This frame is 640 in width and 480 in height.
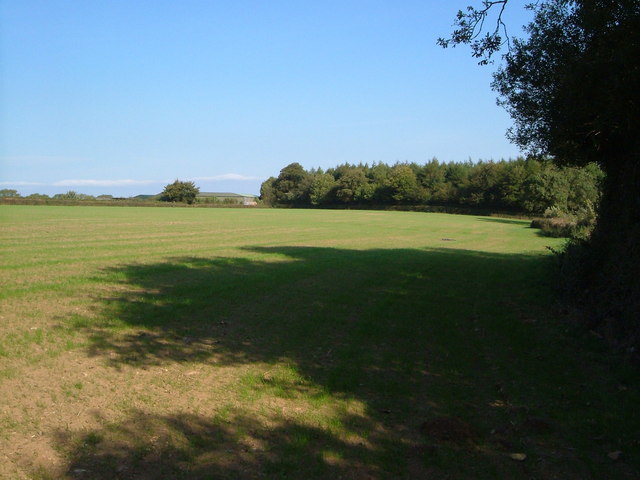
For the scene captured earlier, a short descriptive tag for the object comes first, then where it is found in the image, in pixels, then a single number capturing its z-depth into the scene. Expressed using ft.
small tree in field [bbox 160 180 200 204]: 371.76
